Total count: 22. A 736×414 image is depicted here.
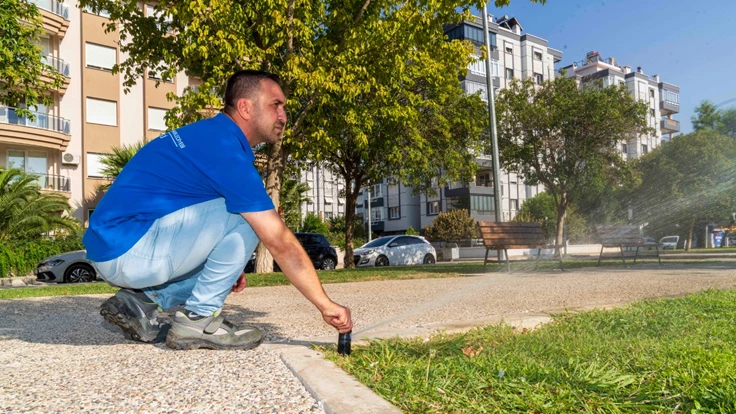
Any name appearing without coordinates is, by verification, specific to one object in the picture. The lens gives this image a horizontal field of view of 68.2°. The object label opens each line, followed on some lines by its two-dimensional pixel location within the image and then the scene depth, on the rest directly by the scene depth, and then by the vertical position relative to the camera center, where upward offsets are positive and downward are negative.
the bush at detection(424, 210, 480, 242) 39.38 +0.19
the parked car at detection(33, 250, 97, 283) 15.87 -0.85
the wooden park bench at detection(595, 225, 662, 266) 13.59 -0.26
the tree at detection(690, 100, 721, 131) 46.03 +9.19
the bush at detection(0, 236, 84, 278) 18.62 -0.44
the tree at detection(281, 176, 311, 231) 30.87 +1.85
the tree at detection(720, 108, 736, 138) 40.09 +7.46
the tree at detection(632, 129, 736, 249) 40.44 +3.82
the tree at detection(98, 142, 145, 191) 21.78 +3.15
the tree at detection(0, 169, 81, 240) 20.23 +1.18
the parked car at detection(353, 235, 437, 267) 22.09 -0.87
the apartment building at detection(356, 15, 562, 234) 49.25 +4.67
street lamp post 18.95 +2.78
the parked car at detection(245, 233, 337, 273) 21.23 -0.65
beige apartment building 26.67 +6.35
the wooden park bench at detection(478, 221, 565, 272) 11.58 -0.15
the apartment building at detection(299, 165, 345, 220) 73.50 +4.86
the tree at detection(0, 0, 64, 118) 10.34 +3.78
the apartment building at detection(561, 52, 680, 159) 66.69 +18.08
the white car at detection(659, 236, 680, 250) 46.35 -1.45
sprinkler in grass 2.81 -0.58
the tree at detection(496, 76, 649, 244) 26.84 +4.96
